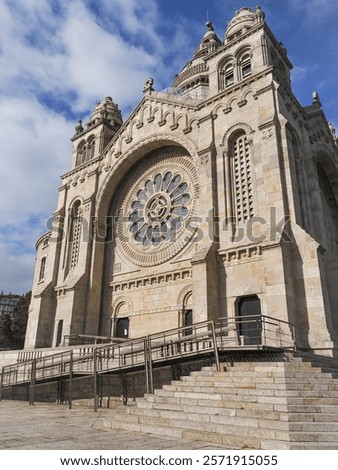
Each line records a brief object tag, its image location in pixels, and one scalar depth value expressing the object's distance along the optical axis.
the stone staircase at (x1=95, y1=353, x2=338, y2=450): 6.04
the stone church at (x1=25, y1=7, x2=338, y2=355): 16.08
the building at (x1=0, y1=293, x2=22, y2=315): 113.92
